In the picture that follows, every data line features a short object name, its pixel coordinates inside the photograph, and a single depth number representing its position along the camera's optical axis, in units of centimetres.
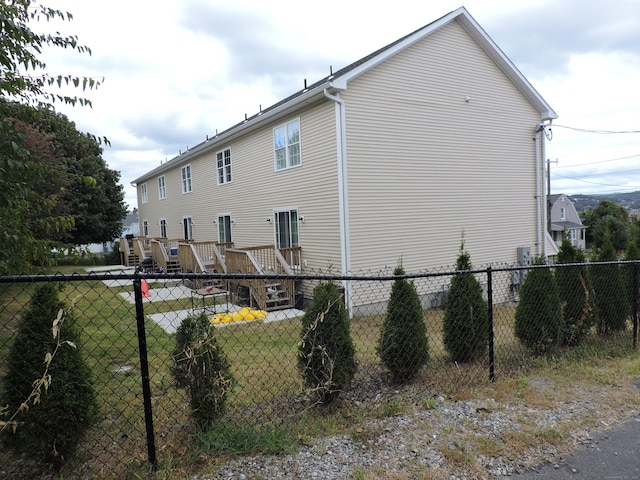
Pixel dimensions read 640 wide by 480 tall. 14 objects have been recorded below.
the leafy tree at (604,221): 3812
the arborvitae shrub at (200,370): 286
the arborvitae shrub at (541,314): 481
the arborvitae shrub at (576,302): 517
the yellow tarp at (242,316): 809
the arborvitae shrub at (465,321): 449
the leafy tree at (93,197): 2436
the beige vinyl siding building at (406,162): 979
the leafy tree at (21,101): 296
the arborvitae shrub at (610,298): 564
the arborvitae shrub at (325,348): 334
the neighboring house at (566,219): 4494
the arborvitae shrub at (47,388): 233
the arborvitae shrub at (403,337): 391
